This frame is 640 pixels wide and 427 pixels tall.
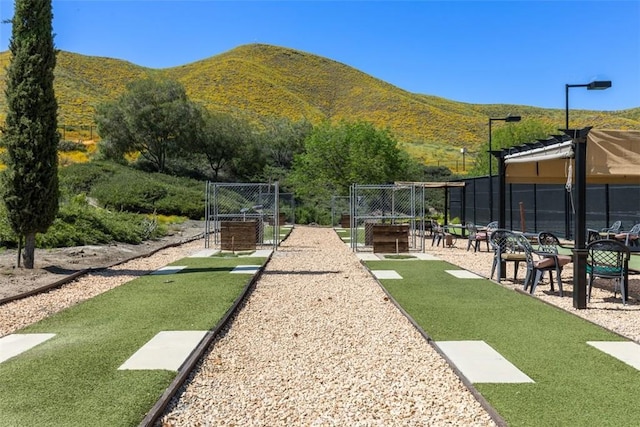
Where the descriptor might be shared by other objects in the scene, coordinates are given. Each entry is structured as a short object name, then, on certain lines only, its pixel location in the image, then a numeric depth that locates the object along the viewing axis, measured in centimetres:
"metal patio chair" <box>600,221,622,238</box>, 1454
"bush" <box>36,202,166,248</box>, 1409
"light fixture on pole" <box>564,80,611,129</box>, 1129
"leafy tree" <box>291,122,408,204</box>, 3262
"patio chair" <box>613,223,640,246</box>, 1219
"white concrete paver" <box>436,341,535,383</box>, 436
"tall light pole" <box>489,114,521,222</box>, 1763
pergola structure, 718
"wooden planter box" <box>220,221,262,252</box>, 1538
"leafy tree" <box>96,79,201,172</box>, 4047
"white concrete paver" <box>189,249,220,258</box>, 1410
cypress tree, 1033
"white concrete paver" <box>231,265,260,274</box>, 1083
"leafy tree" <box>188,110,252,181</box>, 4372
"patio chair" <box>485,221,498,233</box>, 1553
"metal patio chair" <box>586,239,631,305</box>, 743
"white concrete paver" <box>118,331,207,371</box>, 469
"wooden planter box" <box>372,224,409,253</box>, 1499
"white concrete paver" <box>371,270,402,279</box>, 1033
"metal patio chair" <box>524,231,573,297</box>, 842
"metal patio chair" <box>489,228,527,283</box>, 932
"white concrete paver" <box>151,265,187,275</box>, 1096
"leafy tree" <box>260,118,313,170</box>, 5133
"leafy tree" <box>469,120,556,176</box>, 3728
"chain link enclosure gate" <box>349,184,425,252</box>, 1521
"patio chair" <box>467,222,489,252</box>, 1565
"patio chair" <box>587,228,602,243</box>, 1184
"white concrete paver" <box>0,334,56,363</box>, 517
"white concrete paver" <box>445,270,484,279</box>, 1034
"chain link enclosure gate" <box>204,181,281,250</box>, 1619
